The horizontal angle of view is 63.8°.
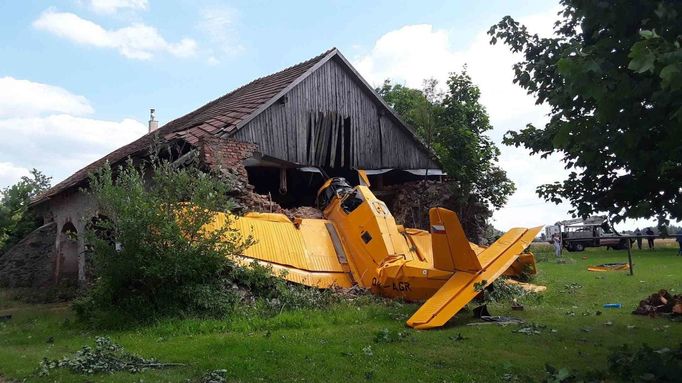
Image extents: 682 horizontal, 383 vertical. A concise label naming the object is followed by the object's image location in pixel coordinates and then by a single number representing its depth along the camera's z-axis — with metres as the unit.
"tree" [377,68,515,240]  21.53
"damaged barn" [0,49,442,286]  15.28
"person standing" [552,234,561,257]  29.14
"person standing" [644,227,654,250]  34.66
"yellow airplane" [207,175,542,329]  8.88
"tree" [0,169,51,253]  25.38
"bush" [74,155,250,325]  9.66
